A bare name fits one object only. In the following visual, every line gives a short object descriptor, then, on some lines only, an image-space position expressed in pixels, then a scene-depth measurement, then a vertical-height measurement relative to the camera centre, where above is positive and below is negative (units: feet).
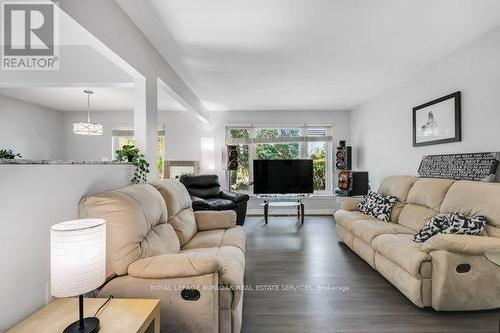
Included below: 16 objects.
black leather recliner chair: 14.85 -1.83
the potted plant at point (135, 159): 7.83 +0.22
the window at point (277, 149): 19.74 +1.28
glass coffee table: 16.98 -2.53
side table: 3.89 -2.45
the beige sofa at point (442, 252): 6.49 -2.50
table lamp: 3.62 -1.40
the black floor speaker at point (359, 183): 15.87 -1.14
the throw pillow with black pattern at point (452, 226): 7.17 -1.80
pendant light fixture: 12.87 +1.96
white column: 8.38 +1.63
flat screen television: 17.97 -0.77
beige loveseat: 4.97 -2.17
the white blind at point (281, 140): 19.52 +1.95
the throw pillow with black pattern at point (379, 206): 11.02 -1.84
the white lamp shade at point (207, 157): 19.06 +0.65
